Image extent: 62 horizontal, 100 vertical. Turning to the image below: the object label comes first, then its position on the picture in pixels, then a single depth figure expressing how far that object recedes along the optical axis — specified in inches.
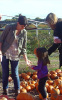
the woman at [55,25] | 126.8
